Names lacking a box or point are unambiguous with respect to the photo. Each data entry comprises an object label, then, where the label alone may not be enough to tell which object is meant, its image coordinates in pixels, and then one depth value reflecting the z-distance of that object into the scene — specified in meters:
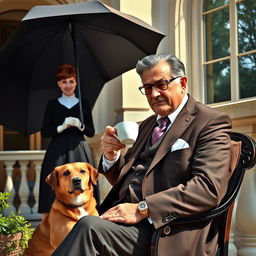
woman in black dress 4.58
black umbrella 4.54
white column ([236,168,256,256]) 3.74
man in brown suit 2.24
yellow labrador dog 3.39
